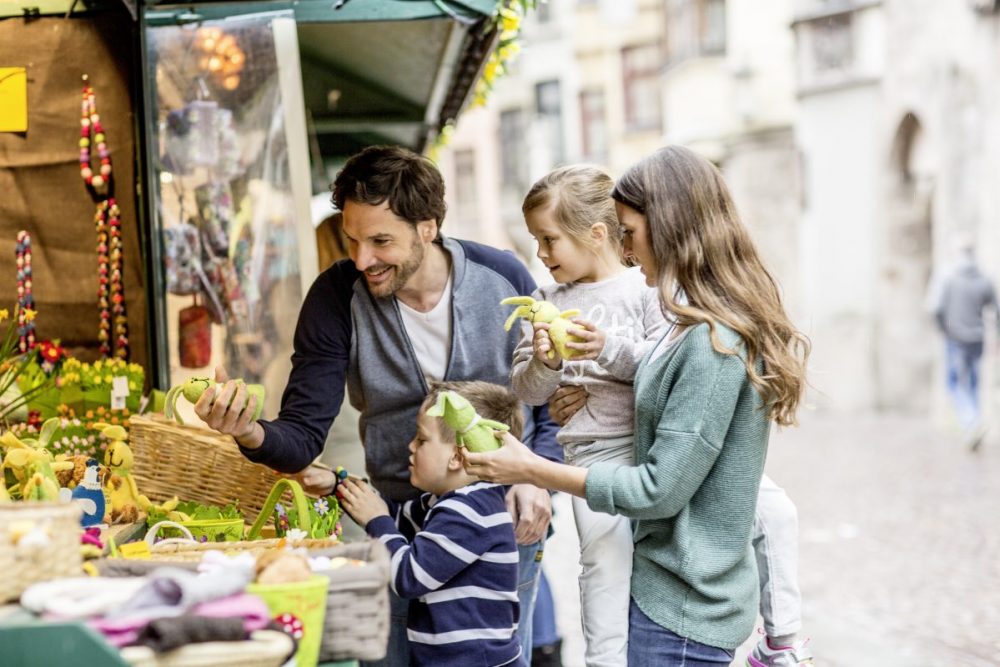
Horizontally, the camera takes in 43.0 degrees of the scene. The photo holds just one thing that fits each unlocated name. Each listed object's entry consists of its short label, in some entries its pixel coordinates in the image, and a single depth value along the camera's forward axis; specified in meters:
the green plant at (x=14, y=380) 3.47
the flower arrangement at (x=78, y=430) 3.56
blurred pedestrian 14.00
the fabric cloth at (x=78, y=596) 1.94
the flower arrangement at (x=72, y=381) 3.83
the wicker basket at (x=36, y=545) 2.02
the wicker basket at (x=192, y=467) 3.42
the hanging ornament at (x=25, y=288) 4.09
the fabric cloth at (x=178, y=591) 1.94
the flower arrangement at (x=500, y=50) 5.00
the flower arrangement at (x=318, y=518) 3.08
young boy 2.98
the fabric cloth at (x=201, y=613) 1.89
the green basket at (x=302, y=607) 2.03
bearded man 3.31
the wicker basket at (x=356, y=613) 2.15
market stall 3.41
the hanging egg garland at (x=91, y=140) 4.25
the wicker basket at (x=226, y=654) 1.86
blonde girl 3.08
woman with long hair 2.63
